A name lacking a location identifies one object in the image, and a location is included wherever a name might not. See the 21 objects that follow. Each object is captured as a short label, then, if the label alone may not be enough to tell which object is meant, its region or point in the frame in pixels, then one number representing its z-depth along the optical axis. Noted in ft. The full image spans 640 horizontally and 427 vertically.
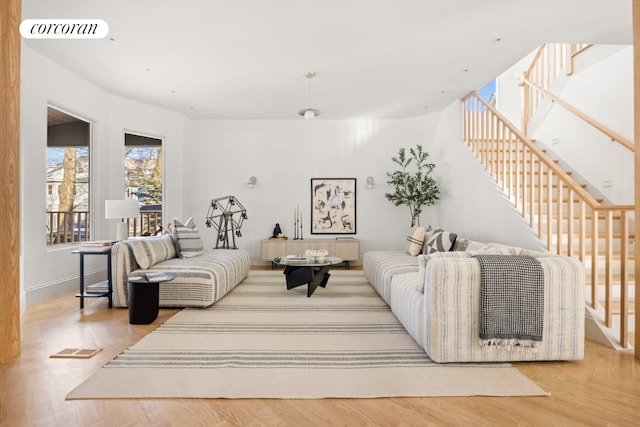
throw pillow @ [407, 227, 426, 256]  17.43
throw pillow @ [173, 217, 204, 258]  16.37
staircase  10.17
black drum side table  11.68
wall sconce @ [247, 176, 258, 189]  24.36
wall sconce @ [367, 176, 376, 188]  24.47
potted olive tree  22.82
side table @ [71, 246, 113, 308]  13.65
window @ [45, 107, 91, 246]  16.20
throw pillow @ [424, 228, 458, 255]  15.56
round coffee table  15.43
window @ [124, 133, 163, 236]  21.14
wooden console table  23.15
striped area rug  7.34
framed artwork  24.86
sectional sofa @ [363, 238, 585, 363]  8.62
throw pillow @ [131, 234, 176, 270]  13.76
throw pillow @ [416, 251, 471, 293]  9.10
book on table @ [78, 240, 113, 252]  14.03
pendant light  16.58
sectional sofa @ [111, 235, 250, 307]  13.25
